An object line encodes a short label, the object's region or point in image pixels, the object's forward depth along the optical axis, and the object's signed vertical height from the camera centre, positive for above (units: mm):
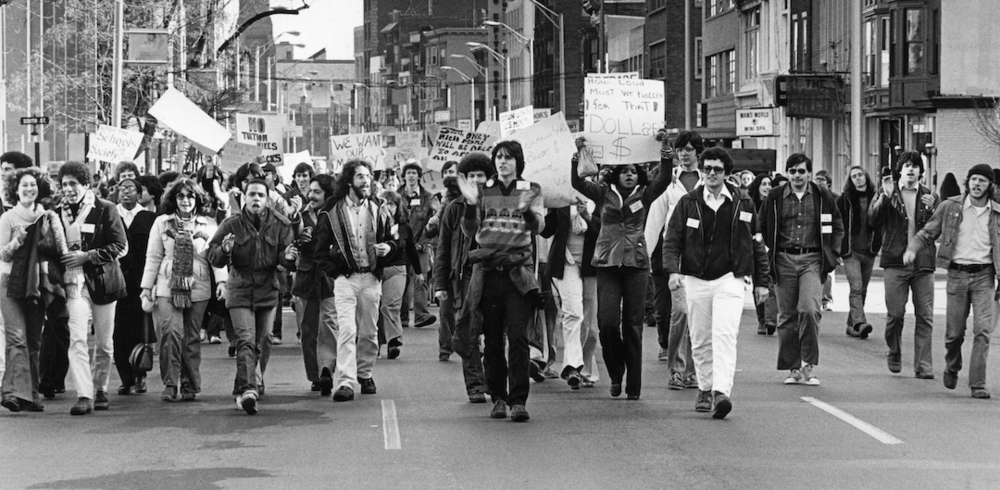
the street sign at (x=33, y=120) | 35969 +1946
